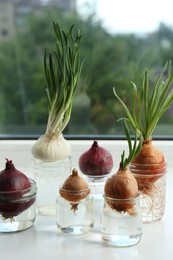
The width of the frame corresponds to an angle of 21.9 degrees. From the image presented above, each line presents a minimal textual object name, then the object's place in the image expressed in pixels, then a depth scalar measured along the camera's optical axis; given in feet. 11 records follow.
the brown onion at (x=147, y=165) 2.83
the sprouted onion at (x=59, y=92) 2.97
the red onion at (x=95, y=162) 3.05
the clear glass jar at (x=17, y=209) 2.70
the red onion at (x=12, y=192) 2.69
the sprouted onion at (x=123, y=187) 2.57
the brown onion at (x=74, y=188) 2.69
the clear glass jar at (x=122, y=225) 2.64
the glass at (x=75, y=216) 2.77
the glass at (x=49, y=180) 3.09
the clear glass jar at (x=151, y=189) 2.84
